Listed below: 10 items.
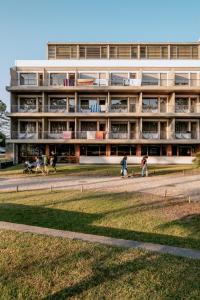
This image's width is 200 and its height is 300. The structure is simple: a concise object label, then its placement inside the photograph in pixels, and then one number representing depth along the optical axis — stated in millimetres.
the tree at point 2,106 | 82775
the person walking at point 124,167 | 25250
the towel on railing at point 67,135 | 38750
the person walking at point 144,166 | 25094
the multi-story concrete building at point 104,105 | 39312
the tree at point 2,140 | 75212
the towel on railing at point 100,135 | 38625
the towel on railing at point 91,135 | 38741
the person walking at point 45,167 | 27684
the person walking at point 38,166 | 29075
